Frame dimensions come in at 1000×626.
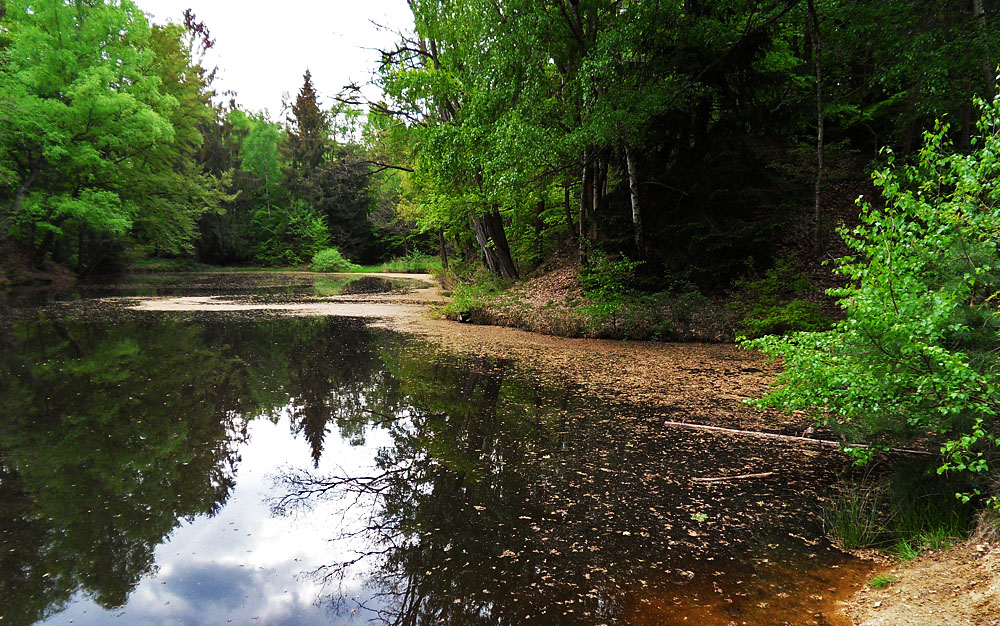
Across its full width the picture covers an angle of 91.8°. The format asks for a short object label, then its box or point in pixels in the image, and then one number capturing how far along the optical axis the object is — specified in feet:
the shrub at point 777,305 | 23.38
